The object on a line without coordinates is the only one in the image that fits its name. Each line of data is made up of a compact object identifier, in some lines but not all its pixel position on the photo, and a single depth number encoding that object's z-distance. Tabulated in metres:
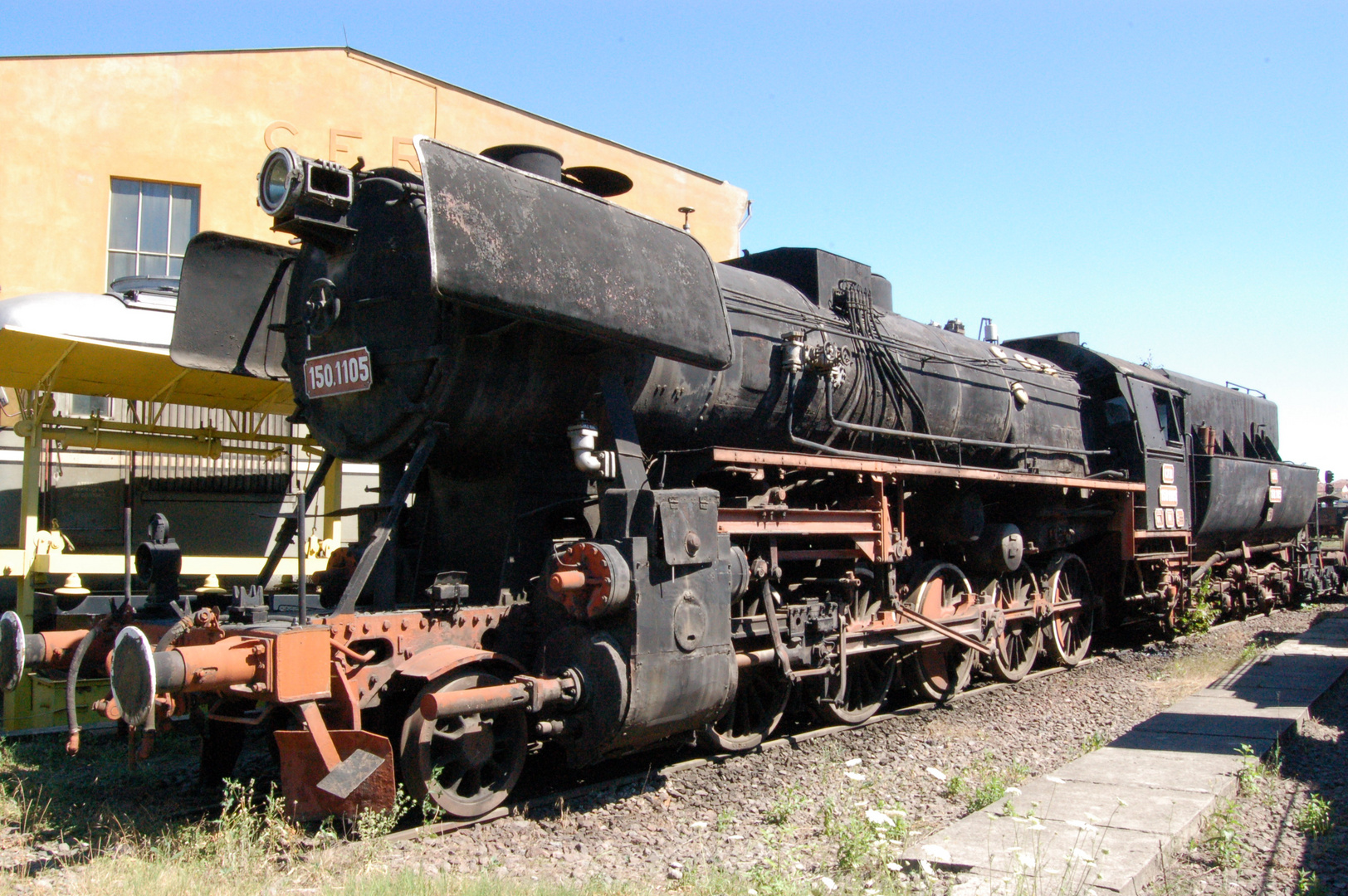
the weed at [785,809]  5.36
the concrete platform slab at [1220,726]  7.02
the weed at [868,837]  4.29
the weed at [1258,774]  5.83
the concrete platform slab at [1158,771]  5.68
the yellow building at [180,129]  14.13
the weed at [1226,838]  4.66
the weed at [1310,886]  4.30
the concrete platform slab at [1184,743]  6.55
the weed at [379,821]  4.47
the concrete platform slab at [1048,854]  3.98
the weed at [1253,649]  11.17
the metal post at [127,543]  4.98
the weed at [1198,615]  12.80
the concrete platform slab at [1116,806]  4.89
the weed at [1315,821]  5.30
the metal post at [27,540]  7.95
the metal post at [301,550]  4.56
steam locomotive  4.77
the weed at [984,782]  5.56
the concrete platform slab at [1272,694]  8.32
